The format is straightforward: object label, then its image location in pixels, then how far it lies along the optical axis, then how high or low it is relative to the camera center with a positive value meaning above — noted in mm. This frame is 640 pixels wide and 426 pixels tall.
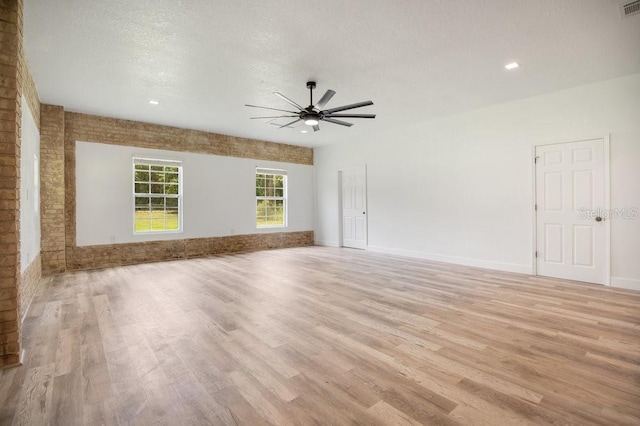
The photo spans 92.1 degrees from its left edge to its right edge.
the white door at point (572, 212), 4508 -43
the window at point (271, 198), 8422 +392
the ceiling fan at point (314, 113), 4057 +1352
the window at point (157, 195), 6516 +386
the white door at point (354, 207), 8031 +117
